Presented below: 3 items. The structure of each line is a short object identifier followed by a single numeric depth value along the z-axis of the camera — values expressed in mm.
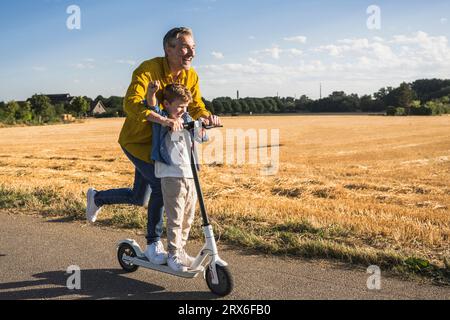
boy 4012
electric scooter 3783
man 4051
